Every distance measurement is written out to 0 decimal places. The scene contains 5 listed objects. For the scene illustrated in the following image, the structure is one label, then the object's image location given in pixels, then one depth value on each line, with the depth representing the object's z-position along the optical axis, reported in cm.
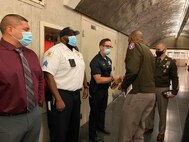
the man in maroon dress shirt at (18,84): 114
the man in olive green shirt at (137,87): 169
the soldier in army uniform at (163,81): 229
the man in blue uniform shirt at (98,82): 217
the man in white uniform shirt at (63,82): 165
